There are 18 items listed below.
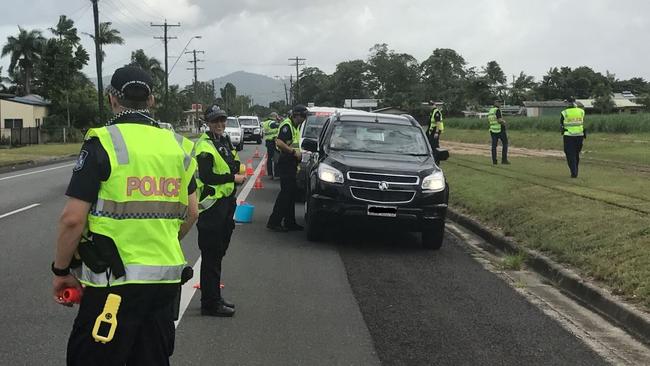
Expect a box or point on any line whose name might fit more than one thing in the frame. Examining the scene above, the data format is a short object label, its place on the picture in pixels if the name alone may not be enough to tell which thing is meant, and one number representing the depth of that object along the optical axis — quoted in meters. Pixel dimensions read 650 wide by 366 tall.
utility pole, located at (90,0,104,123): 36.88
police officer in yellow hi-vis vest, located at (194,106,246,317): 5.91
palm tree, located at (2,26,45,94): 76.62
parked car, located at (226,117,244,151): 35.25
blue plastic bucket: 10.55
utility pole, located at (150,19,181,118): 62.84
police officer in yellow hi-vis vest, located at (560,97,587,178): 14.96
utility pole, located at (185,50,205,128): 86.89
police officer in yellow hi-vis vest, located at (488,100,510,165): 18.83
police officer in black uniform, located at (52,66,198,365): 2.82
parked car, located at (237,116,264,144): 45.62
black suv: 8.98
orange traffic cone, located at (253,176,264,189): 16.47
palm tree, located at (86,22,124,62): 65.69
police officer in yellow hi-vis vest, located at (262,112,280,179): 18.23
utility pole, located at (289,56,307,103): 107.56
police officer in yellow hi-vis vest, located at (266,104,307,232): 10.43
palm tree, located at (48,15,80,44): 69.44
